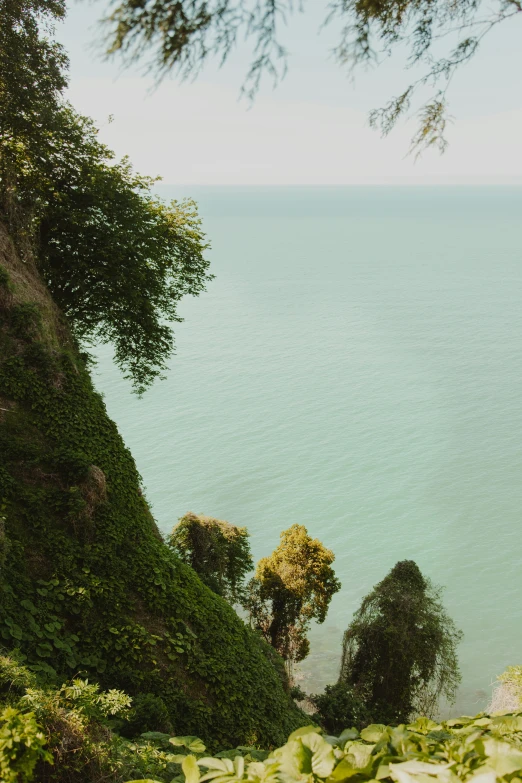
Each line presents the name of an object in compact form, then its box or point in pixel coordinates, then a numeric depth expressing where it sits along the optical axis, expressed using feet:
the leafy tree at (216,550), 54.39
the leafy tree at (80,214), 42.57
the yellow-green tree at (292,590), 55.93
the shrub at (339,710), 45.11
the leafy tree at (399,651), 48.39
